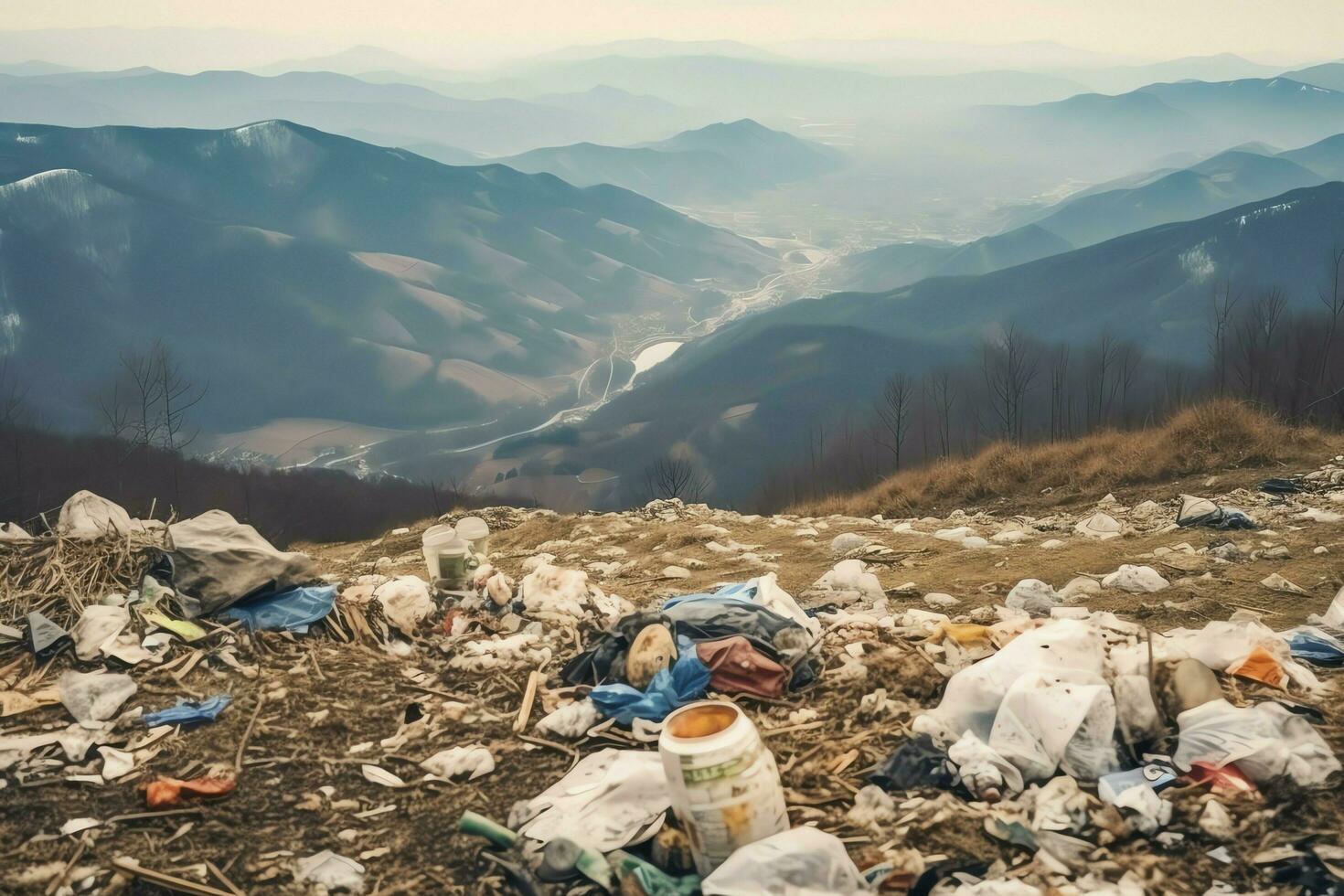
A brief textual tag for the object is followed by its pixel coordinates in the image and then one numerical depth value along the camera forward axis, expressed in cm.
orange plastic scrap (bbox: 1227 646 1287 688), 410
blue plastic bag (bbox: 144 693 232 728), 438
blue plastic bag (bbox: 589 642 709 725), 434
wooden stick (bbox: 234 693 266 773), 404
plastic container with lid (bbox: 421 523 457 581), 670
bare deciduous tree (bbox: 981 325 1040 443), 4859
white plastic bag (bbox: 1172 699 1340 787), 325
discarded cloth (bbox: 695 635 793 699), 451
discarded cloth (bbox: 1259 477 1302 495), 1027
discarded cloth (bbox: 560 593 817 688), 476
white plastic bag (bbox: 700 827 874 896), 280
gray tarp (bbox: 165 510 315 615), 552
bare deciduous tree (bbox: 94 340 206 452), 8956
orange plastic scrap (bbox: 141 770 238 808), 368
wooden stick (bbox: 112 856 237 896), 317
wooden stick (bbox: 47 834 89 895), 322
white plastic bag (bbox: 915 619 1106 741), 390
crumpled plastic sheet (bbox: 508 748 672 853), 335
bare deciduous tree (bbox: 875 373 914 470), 5819
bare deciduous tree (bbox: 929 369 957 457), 5223
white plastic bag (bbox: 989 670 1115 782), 351
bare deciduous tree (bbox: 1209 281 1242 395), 4012
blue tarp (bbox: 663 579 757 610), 534
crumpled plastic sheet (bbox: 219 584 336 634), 550
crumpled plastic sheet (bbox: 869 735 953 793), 358
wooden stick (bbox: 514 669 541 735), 440
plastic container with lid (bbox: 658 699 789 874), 293
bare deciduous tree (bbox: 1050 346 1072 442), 4616
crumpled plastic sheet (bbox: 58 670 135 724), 442
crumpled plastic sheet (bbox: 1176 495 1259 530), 880
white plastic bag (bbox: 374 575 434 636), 584
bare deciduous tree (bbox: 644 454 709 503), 6656
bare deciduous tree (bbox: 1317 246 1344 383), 3956
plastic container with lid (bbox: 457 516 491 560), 738
